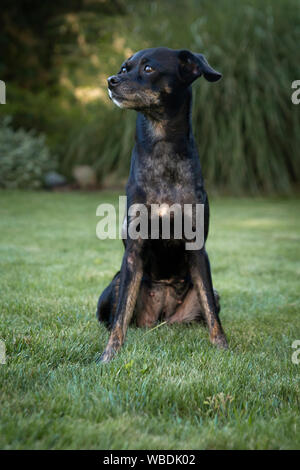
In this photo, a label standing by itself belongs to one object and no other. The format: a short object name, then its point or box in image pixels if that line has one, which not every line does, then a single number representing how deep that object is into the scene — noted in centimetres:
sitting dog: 257
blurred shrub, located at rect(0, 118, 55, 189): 1066
